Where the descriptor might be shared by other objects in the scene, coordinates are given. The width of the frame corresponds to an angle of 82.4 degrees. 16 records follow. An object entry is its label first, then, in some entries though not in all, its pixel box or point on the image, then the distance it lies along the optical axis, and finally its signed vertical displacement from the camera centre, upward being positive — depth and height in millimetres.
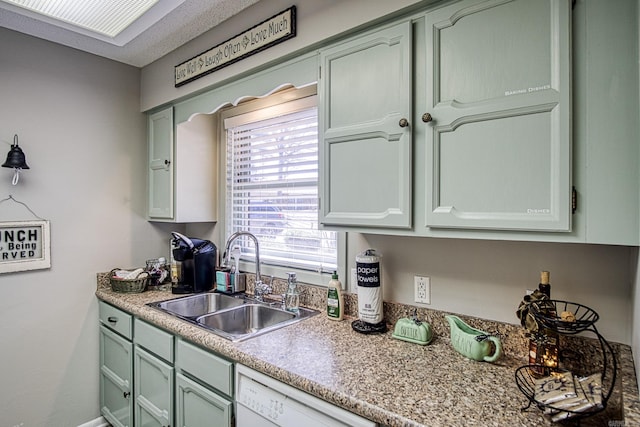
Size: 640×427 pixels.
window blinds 2117 +166
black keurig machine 2314 -346
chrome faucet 2115 -422
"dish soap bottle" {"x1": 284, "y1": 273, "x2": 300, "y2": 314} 1876 -451
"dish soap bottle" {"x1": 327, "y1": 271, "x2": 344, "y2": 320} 1721 -424
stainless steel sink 1864 -563
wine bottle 1105 -417
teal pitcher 1252 -468
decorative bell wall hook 2051 +282
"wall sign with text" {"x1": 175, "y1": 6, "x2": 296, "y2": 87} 1683 +850
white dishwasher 1095 -644
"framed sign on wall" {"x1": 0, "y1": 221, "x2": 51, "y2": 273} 2107 -211
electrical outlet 1564 -339
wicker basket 2344 -475
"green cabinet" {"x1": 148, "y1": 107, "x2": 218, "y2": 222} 2475 +293
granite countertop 940 -524
